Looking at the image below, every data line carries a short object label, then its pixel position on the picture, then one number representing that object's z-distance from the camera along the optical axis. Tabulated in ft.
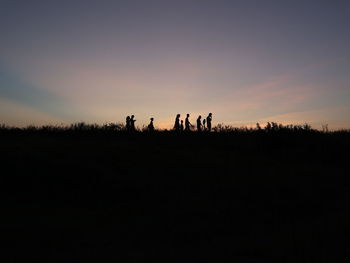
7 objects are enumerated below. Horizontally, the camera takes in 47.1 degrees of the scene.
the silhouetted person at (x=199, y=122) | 102.89
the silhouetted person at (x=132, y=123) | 94.96
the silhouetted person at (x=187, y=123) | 103.20
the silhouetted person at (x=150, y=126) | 97.19
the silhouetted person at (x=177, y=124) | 99.96
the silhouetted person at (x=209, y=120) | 104.83
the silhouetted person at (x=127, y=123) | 95.22
